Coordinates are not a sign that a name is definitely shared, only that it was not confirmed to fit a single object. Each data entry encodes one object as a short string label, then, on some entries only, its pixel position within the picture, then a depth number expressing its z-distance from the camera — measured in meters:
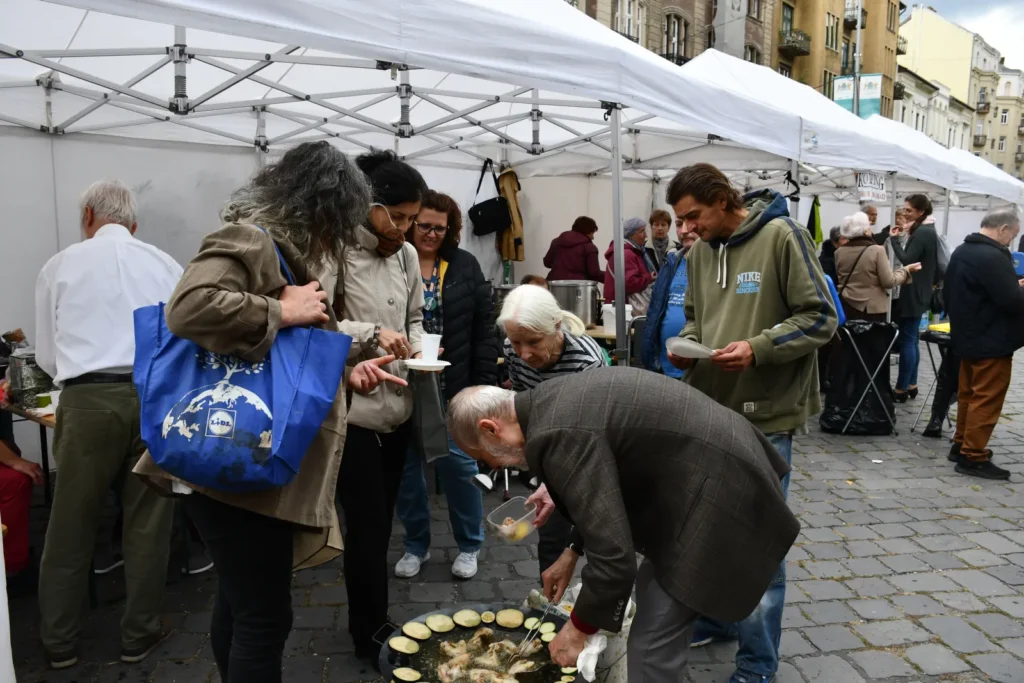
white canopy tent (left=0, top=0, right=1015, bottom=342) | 2.81
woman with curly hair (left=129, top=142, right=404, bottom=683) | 1.63
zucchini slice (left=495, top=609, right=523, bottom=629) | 2.54
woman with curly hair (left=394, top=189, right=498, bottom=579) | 3.55
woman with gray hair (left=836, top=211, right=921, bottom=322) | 6.77
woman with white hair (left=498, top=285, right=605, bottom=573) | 2.58
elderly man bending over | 1.62
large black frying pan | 2.29
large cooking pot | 6.25
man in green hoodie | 2.49
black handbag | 8.49
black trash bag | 6.49
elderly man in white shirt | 2.84
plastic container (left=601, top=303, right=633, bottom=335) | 6.05
